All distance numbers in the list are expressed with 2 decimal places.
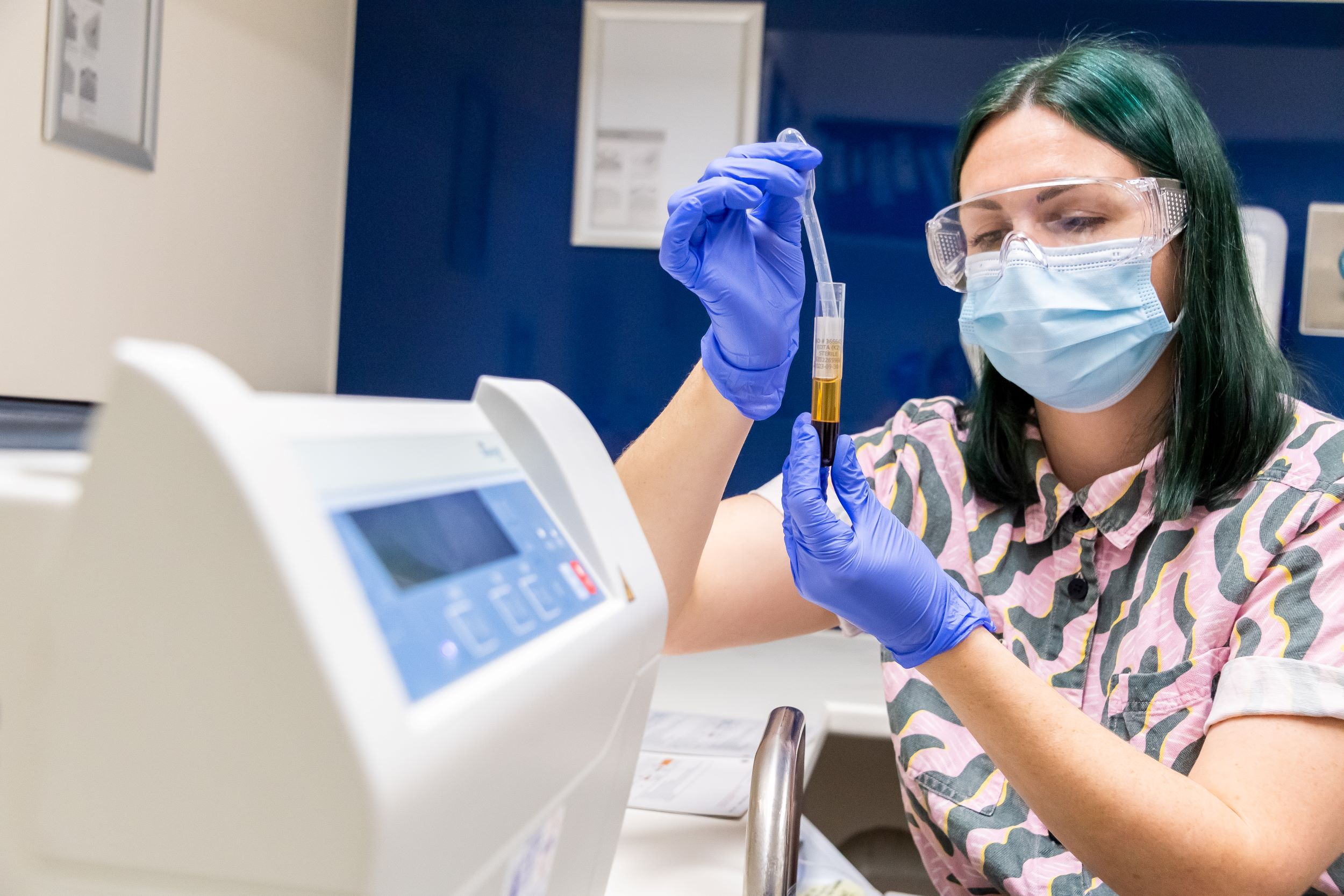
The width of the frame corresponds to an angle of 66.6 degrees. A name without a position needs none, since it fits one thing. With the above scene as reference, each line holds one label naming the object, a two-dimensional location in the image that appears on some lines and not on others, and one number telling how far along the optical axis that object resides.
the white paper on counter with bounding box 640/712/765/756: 1.32
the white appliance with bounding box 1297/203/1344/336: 2.14
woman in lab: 0.93
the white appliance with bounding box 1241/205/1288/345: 2.13
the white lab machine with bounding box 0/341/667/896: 0.31
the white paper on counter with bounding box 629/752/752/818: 1.07
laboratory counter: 0.91
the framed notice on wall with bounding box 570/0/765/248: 2.32
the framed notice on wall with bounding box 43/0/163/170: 1.55
